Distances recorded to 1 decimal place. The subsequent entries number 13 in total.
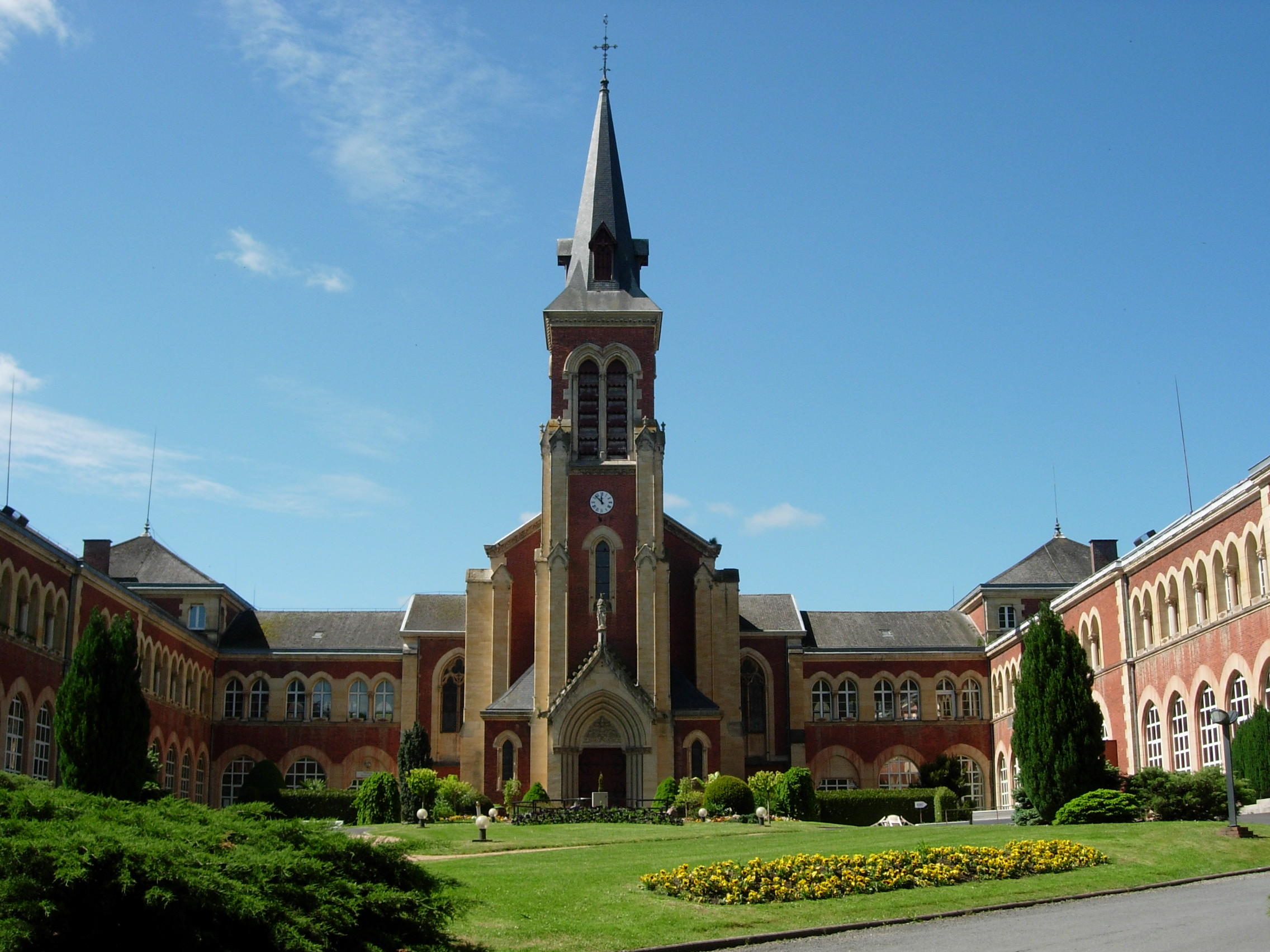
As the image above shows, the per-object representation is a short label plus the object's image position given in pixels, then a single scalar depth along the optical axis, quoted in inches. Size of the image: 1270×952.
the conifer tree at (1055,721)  1350.8
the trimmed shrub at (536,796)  1845.5
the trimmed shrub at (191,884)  459.2
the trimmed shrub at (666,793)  1829.5
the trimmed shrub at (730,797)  1622.8
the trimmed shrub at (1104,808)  1246.3
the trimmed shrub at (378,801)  1664.6
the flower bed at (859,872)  778.2
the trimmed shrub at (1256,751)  1266.0
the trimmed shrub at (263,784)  2095.2
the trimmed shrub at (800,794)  1660.9
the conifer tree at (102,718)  1476.4
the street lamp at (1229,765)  1012.5
